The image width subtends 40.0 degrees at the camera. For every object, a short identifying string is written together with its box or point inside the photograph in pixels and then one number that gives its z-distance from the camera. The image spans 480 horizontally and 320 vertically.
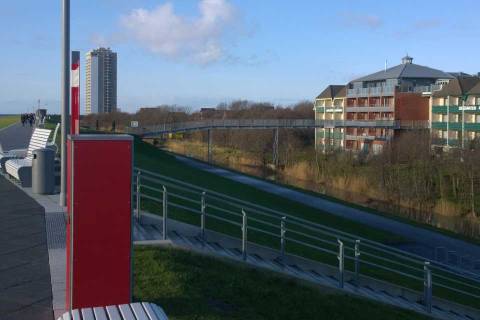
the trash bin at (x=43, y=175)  12.78
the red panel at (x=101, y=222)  5.41
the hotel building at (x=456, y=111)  54.50
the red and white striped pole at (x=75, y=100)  7.11
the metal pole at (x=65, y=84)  11.21
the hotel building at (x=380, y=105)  65.50
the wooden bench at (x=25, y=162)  14.00
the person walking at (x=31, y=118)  49.89
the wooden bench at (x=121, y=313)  4.22
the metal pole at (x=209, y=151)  62.12
